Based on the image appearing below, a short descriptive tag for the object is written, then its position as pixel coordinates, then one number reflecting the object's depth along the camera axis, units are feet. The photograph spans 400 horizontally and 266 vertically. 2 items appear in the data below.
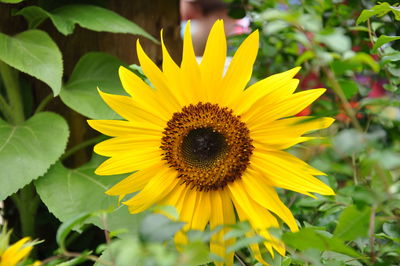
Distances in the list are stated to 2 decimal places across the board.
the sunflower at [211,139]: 2.25
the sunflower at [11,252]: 1.83
